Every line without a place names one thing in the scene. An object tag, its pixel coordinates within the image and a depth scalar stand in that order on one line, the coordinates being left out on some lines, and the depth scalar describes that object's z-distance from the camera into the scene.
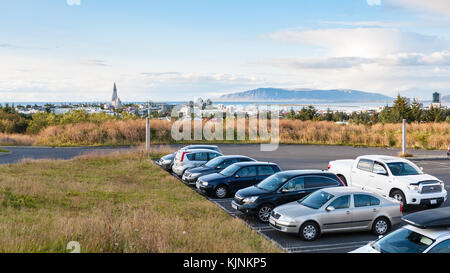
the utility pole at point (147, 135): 32.16
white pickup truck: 14.64
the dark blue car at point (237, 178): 16.78
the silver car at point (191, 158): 21.70
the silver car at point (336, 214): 11.19
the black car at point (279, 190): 13.23
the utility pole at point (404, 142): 30.40
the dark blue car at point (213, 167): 19.22
